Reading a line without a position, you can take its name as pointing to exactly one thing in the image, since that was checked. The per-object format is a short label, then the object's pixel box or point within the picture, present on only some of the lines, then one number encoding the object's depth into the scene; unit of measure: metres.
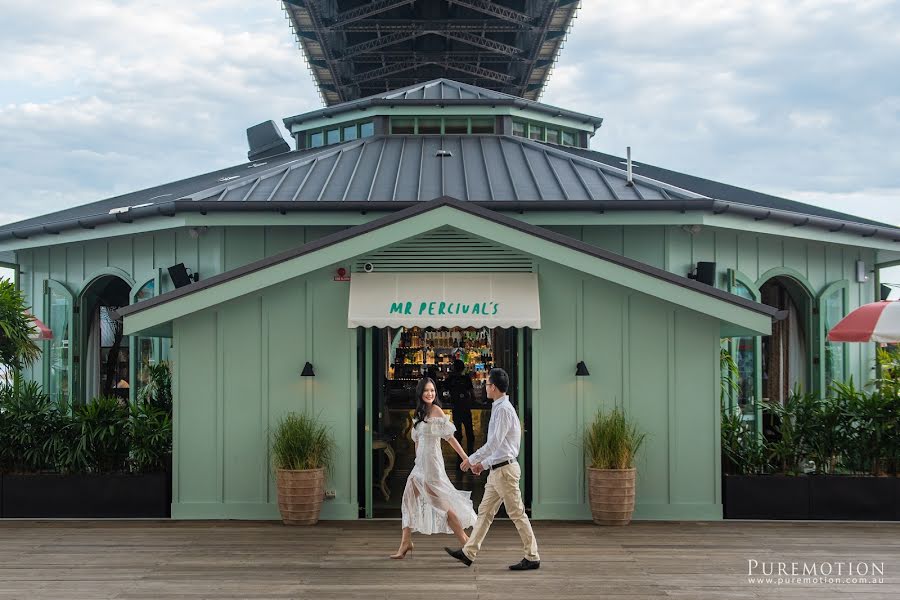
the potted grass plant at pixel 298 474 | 9.74
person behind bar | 15.02
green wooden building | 10.13
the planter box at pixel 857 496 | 10.16
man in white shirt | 7.79
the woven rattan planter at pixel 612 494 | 9.77
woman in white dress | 8.34
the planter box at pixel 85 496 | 10.33
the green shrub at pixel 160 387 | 12.55
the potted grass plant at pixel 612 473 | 9.77
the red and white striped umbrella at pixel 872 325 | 10.96
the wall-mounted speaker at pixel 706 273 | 12.54
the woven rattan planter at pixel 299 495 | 9.74
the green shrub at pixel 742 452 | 10.70
